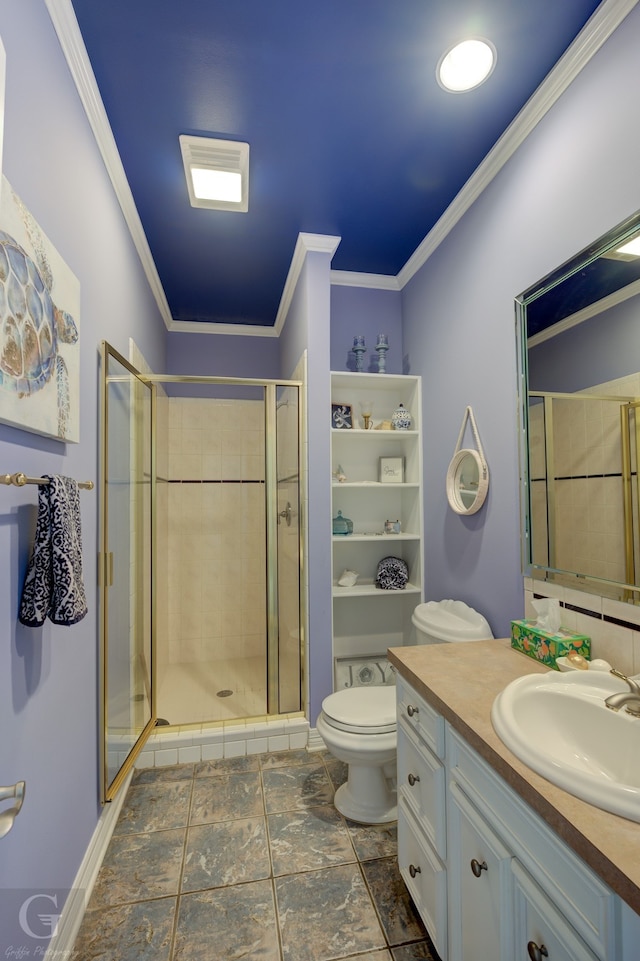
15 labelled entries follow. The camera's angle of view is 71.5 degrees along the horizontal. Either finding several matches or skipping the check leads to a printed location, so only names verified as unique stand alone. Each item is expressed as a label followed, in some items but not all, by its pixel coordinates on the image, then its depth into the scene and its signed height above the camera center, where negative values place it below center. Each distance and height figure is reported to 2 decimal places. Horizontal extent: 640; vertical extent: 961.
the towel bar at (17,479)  0.91 +0.03
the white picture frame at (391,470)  2.77 +0.13
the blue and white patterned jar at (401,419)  2.64 +0.43
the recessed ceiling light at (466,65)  1.42 +1.41
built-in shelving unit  2.73 -0.13
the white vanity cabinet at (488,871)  0.67 -0.74
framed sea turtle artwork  0.95 +0.40
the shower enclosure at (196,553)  1.89 -0.35
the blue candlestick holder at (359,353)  2.66 +0.83
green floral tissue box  1.30 -0.46
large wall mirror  1.21 +0.22
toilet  1.74 -0.97
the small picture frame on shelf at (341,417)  2.64 +0.45
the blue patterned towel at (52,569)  1.05 -0.18
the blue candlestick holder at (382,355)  2.69 +0.83
